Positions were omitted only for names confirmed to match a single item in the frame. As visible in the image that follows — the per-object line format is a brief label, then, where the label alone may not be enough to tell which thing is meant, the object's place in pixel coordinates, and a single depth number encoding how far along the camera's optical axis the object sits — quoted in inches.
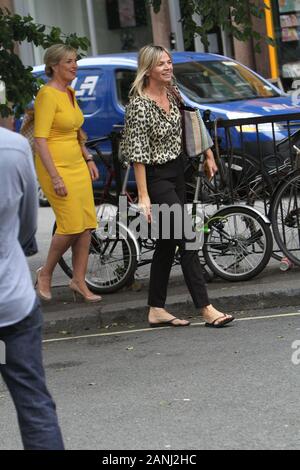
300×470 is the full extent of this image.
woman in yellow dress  476.8
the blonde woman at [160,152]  432.5
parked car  846.8
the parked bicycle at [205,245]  504.7
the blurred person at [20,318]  234.7
